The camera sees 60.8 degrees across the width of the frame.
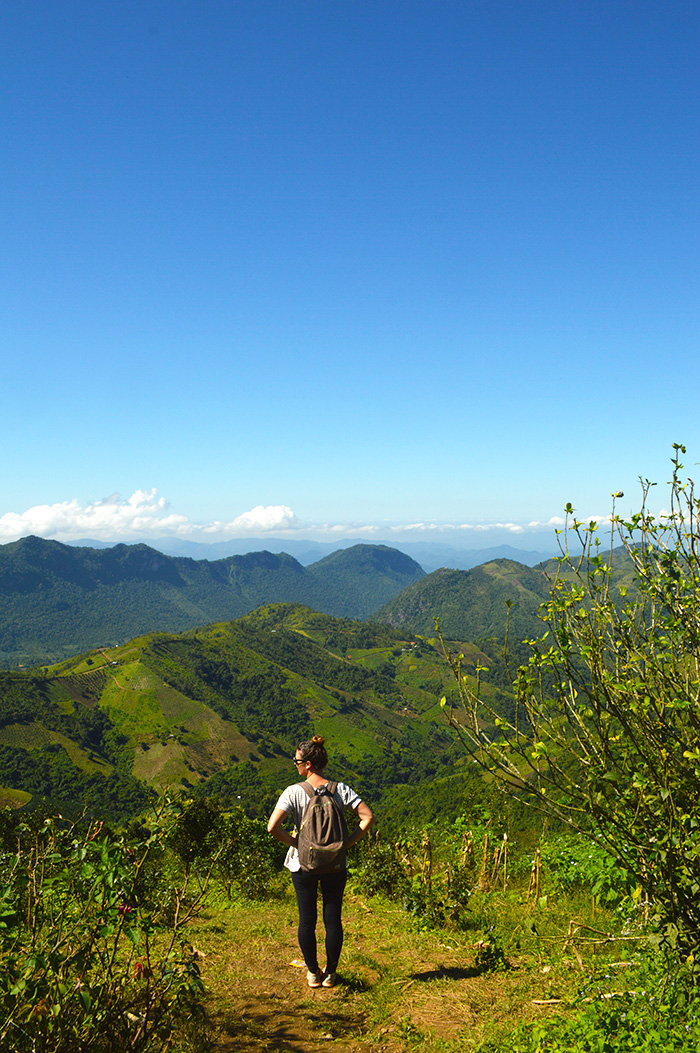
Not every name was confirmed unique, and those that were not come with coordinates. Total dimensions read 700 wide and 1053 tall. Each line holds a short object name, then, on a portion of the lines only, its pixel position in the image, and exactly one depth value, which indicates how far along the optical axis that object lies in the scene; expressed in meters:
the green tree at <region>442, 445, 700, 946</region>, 3.80
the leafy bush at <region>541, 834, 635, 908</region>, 5.90
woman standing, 5.14
